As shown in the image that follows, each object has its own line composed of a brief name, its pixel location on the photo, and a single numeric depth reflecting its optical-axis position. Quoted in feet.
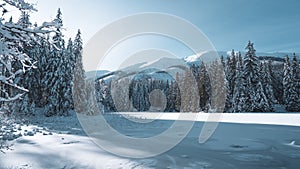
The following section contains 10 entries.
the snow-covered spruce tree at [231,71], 148.77
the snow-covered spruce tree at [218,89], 135.13
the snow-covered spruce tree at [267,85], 138.10
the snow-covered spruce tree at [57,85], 105.81
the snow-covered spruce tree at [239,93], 126.00
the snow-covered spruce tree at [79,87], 120.78
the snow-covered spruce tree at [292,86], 140.37
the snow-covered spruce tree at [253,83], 123.85
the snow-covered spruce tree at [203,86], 153.40
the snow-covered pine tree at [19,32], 13.41
